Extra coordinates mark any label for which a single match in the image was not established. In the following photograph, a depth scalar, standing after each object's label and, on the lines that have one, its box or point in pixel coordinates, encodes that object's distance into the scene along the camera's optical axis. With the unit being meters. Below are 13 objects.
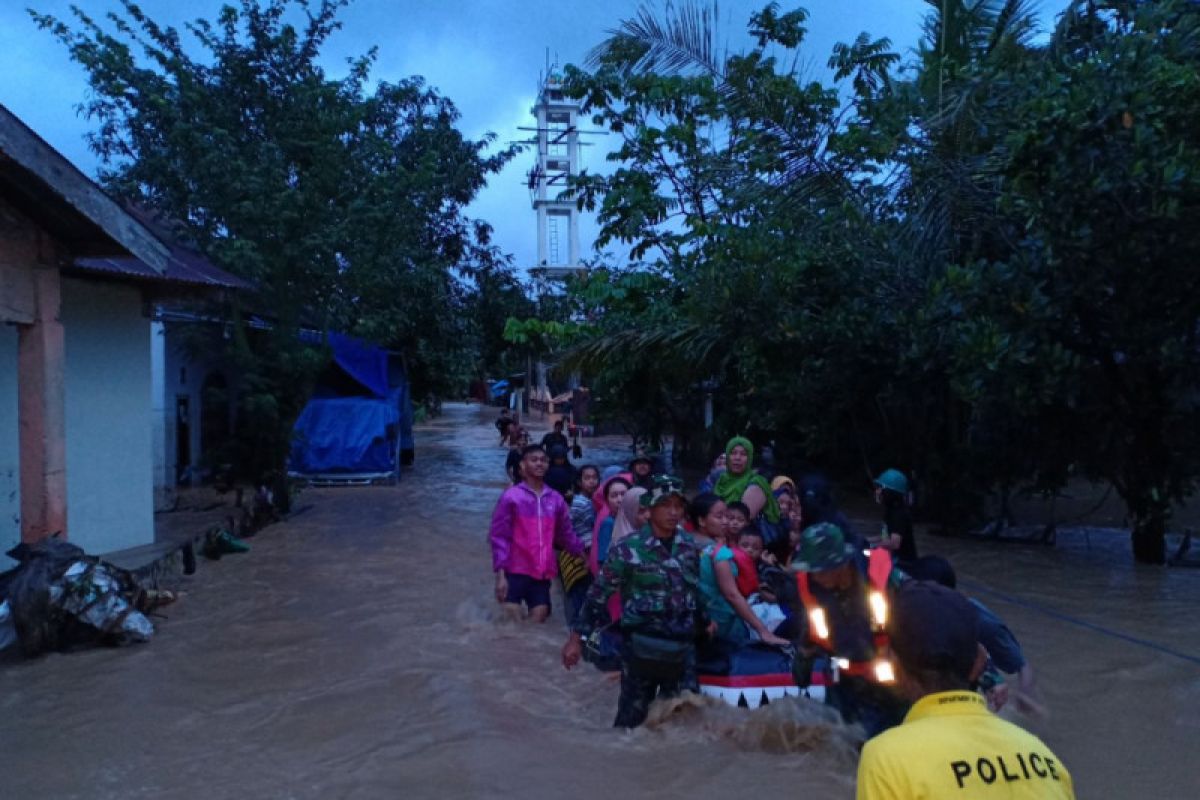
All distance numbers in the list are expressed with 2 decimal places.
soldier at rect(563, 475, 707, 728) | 5.20
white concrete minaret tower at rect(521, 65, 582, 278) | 50.81
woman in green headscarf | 7.88
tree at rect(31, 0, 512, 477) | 14.65
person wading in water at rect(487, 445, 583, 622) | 7.46
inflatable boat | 5.67
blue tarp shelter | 21.17
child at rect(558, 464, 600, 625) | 7.84
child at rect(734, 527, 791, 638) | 6.13
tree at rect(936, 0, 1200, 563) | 8.57
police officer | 1.99
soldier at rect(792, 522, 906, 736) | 4.11
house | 7.95
